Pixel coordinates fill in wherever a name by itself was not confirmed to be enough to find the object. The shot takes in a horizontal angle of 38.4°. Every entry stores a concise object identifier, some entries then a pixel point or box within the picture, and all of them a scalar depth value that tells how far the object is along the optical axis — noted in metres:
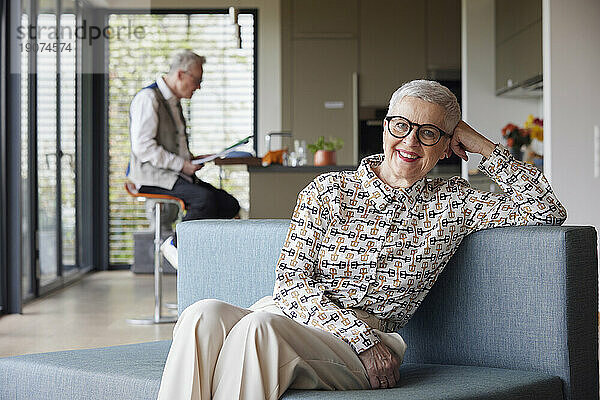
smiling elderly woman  2.05
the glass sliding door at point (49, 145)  5.82
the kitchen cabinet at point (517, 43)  6.07
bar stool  4.71
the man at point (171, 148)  4.66
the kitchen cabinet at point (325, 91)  8.23
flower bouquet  6.09
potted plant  5.88
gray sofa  2.03
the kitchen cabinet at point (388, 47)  8.21
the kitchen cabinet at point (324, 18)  8.27
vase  5.88
